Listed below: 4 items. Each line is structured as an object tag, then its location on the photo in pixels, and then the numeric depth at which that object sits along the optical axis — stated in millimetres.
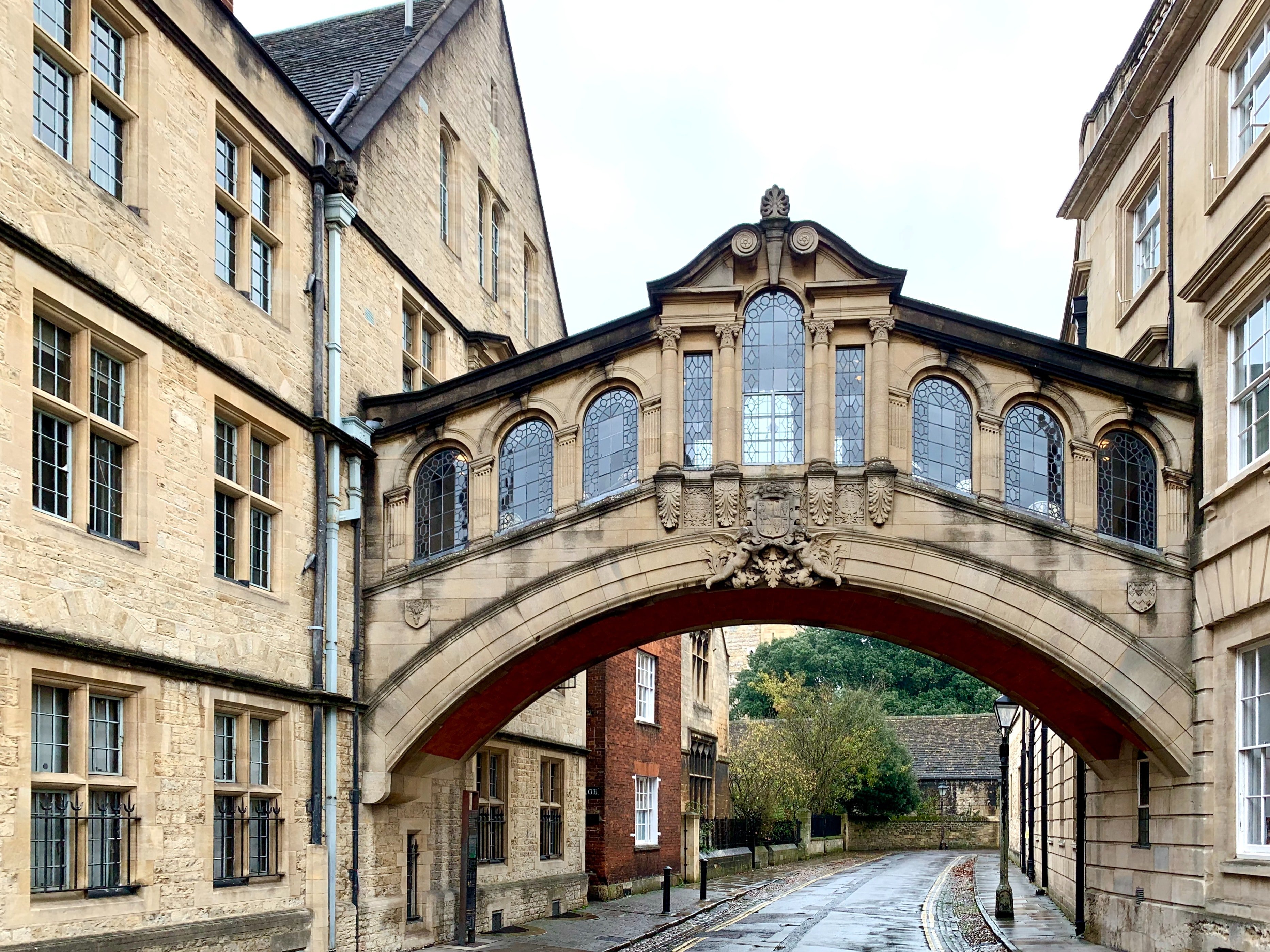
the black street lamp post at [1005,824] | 24344
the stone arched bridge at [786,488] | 16531
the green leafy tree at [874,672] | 81062
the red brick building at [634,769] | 28719
